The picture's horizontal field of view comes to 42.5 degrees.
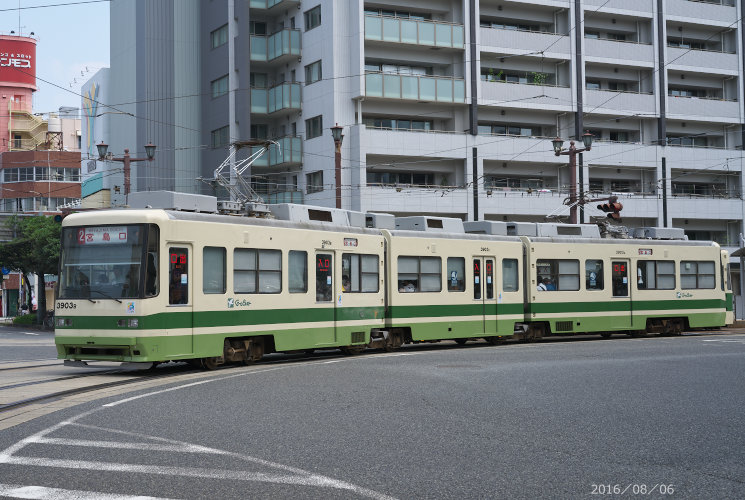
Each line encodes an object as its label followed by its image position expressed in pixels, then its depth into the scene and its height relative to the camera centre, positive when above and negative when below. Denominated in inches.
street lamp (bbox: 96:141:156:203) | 1365.9 +192.5
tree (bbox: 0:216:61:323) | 2089.1 +87.9
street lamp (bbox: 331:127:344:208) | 1290.6 +182.8
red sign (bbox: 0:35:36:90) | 3858.3 +932.2
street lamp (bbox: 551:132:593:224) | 1346.0 +187.2
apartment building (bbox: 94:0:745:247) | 1973.1 +412.5
